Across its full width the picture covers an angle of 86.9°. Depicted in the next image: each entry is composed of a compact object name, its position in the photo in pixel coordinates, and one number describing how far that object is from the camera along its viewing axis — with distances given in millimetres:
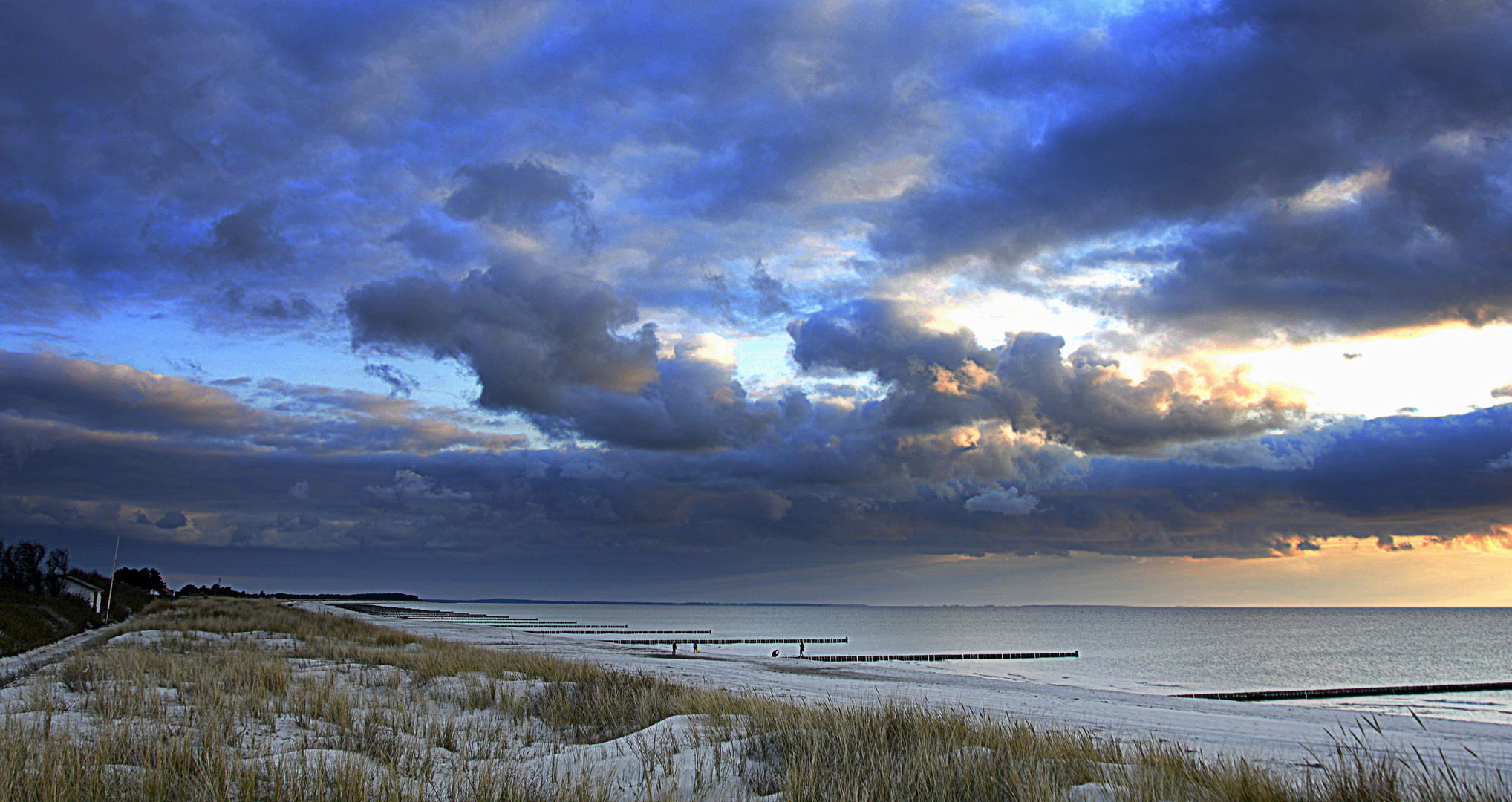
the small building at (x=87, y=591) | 61062
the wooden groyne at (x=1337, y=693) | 37250
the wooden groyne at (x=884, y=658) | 57750
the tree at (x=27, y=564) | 70250
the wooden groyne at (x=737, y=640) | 84806
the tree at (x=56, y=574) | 64750
